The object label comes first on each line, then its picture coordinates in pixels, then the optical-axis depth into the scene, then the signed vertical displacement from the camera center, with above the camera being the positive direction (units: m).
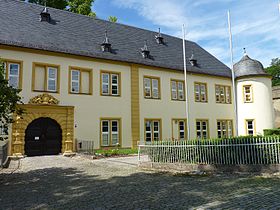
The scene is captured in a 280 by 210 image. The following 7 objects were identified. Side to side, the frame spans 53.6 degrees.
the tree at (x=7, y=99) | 9.31 +1.33
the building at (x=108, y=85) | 17.73 +3.99
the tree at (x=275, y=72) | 67.10 +15.21
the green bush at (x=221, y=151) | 9.87 -0.61
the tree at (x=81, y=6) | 31.27 +14.82
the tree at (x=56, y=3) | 31.20 +15.25
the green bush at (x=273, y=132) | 23.73 +0.22
